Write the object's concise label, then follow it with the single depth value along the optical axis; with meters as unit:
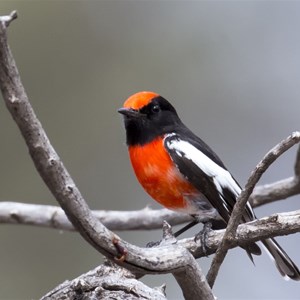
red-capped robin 7.23
